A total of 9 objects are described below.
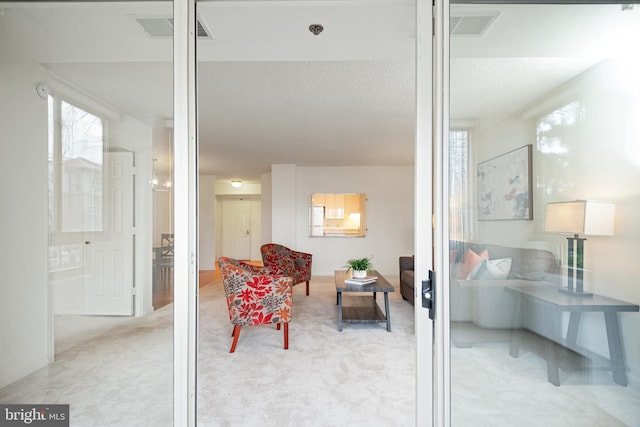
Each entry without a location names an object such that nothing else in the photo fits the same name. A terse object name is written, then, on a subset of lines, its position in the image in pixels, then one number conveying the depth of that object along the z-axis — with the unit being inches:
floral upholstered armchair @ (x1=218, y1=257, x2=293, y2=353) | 110.6
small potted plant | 147.9
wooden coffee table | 131.9
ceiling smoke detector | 67.3
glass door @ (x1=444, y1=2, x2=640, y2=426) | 47.4
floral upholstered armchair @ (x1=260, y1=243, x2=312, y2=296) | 191.0
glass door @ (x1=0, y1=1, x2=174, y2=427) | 53.3
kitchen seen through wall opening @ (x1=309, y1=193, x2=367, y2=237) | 259.3
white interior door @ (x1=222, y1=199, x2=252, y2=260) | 373.1
